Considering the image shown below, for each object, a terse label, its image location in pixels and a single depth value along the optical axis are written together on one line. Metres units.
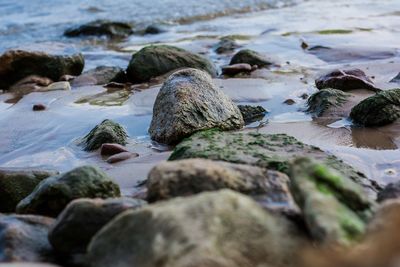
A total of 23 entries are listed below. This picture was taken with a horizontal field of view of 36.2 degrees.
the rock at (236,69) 6.89
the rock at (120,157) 4.29
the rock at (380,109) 4.71
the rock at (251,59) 7.16
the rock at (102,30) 10.77
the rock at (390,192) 2.84
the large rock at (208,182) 2.41
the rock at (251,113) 5.11
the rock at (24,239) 2.51
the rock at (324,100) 5.16
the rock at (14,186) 3.57
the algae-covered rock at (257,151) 3.24
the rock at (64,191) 3.03
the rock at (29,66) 7.27
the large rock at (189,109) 4.50
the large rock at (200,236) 1.81
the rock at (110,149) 4.45
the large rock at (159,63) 6.84
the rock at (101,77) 6.91
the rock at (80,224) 2.52
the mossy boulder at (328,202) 1.91
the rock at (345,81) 5.75
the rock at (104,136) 4.61
